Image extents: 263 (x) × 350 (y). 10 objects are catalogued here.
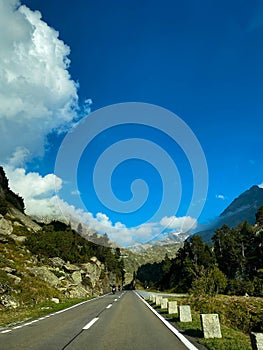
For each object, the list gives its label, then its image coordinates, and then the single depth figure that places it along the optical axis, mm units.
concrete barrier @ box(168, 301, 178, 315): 16281
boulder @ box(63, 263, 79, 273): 56653
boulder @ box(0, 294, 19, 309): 20953
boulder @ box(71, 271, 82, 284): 55162
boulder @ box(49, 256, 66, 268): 54769
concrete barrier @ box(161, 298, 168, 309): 20250
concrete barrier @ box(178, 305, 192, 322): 12500
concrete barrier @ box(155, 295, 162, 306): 23772
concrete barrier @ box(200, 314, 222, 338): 8602
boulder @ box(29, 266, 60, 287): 36669
